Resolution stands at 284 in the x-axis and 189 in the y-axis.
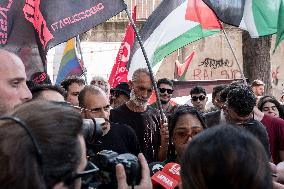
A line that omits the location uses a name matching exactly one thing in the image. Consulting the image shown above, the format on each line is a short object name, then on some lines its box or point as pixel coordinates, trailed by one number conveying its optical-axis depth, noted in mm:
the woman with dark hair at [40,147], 1338
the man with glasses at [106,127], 4156
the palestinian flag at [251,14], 5738
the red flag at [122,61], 7668
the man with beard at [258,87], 8195
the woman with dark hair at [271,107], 6547
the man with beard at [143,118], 4828
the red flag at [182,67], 11039
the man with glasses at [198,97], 7162
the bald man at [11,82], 3129
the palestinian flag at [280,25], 6246
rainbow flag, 8070
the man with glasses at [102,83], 6625
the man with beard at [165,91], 6614
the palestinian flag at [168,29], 6555
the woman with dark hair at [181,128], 3496
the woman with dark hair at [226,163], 1504
